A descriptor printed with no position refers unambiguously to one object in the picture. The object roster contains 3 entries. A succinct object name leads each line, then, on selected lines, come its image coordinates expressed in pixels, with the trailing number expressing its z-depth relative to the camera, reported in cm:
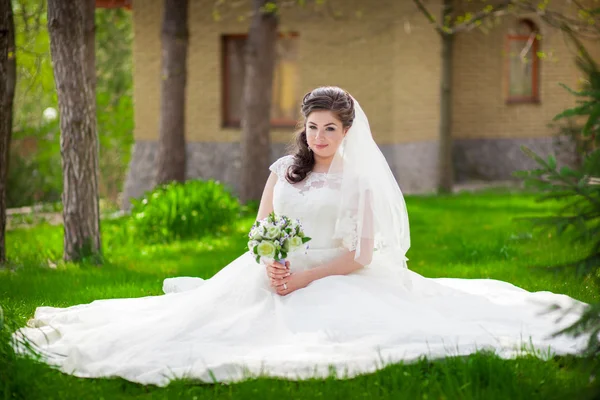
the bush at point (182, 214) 1075
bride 462
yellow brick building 1673
